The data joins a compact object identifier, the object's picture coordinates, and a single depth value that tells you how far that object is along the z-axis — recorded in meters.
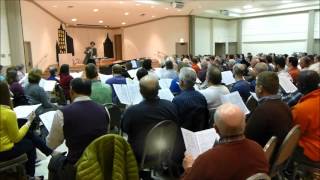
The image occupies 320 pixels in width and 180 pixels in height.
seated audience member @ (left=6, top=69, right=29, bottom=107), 4.40
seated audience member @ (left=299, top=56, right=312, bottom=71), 5.90
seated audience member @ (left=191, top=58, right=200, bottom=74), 7.78
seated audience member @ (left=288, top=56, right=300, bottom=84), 5.60
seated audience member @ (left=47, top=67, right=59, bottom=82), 6.18
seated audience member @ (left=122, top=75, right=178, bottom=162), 2.56
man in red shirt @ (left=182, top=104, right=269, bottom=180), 1.51
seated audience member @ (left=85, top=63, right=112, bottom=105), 4.00
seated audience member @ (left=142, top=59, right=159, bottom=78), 6.26
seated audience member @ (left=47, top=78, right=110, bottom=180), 2.31
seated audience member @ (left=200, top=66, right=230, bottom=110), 3.49
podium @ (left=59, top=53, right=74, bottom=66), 12.86
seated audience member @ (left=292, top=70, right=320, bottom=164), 2.48
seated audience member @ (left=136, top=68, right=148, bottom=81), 4.78
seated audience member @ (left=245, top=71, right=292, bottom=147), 2.29
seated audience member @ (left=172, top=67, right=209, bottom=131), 3.09
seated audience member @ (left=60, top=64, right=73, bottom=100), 6.02
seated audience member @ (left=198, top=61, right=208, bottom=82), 6.22
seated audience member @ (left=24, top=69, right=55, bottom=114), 4.32
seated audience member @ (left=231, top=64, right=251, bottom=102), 4.21
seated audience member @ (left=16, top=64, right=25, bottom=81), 6.26
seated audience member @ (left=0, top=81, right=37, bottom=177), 2.47
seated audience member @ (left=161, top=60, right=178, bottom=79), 6.02
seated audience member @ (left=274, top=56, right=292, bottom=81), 5.82
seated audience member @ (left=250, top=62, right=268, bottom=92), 4.73
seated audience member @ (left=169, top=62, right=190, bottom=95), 4.81
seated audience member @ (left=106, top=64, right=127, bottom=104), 4.54
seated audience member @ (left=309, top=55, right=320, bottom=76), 3.58
